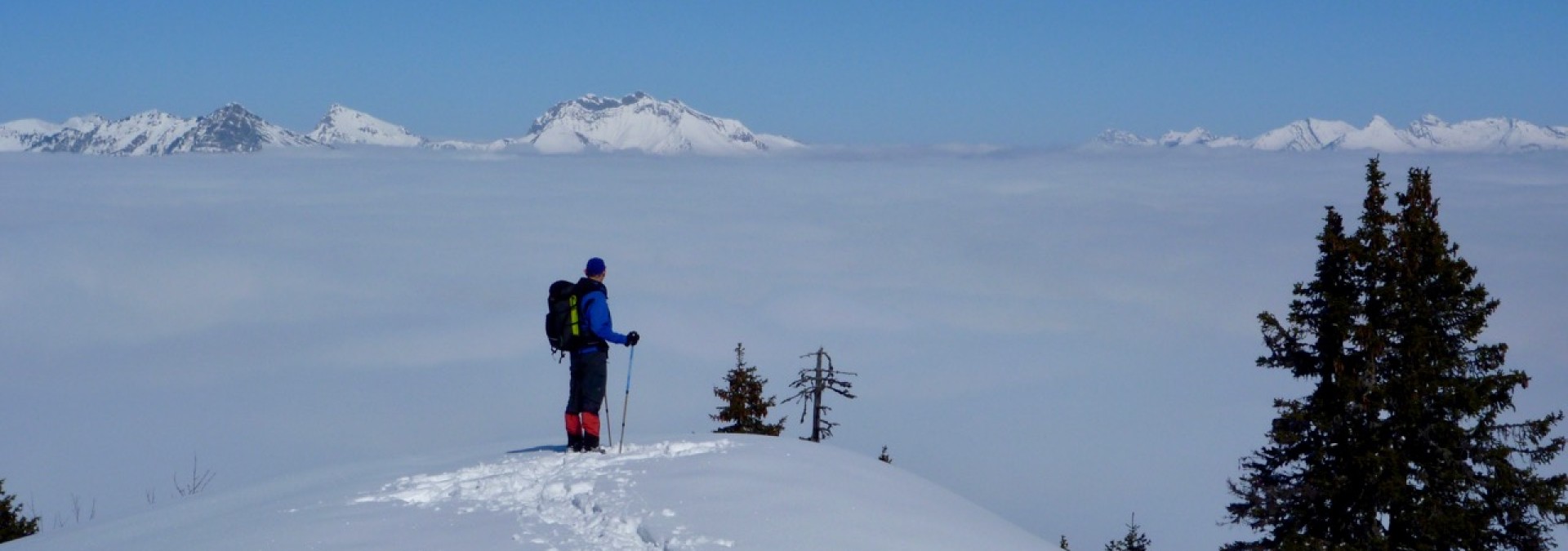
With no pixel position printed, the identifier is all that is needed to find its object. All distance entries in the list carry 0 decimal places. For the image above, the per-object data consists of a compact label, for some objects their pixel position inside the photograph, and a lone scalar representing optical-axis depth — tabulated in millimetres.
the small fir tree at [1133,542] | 25078
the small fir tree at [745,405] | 25625
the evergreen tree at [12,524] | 20016
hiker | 13141
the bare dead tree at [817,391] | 24781
